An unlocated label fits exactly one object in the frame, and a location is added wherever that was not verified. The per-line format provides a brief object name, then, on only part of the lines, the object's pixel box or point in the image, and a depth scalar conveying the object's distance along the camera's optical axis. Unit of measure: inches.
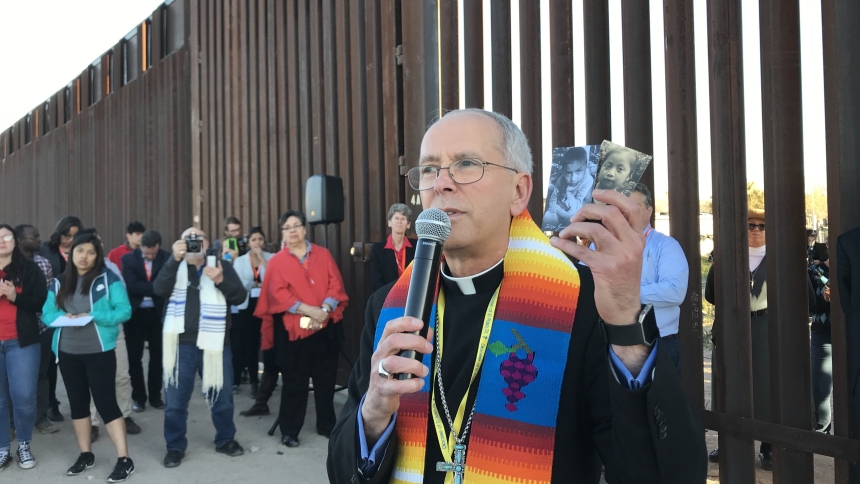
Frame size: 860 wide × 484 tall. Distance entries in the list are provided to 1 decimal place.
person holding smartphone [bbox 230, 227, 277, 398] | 295.9
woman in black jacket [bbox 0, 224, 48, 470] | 210.5
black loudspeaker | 247.9
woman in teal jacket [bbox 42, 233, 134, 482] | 199.5
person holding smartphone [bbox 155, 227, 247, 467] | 214.8
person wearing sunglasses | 180.2
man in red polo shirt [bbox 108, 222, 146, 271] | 313.3
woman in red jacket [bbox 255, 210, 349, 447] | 232.5
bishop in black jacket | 51.2
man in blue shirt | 149.3
